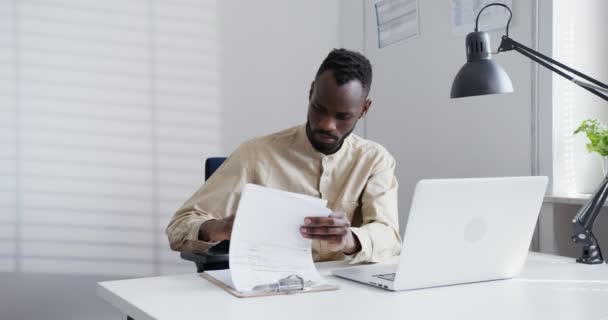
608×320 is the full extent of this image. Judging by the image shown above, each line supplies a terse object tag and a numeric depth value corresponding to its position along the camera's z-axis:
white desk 1.02
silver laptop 1.16
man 1.54
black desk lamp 1.57
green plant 1.97
